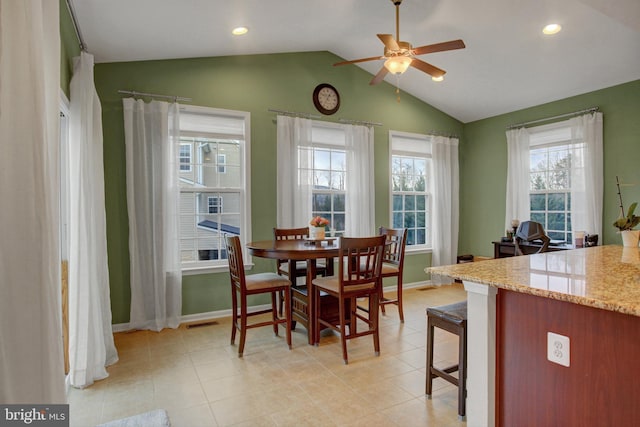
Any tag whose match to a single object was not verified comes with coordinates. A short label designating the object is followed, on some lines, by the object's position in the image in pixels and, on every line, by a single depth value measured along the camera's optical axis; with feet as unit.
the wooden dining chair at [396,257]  12.55
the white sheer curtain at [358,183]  15.70
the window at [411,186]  17.49
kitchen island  4.04
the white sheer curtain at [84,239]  8.16
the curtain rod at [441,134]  18.22
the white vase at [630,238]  7.36
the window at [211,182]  13.02
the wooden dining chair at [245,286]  9.65
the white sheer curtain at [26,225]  2.96
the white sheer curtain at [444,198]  18.13
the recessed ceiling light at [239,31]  11.37
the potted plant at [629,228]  7.03
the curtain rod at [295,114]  14.14
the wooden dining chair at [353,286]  9.41
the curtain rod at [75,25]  8.40
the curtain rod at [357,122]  15.63
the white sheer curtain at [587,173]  13.91
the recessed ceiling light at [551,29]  11.09
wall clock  15.01
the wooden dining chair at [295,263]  12.17
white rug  6.72
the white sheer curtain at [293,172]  14.05
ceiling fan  9.02
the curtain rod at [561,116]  14.26
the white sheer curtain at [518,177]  16.57
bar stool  6.76
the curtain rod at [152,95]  11.83
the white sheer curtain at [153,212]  11.74
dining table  9.80
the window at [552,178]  15.46
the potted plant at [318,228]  11.59
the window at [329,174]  15.24
